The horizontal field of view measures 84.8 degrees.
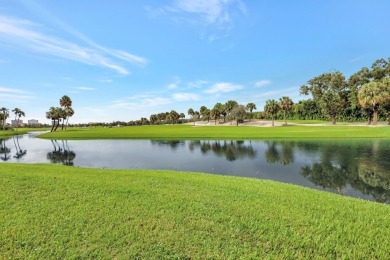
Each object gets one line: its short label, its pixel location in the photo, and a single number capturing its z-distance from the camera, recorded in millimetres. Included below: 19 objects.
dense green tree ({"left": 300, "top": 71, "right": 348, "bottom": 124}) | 77250
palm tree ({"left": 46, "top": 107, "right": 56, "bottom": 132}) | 93312
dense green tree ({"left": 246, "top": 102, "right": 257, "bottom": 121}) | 127325
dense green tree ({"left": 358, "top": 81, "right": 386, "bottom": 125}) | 60284
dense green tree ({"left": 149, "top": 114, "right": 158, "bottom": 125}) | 191725
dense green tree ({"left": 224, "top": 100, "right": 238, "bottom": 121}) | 118688
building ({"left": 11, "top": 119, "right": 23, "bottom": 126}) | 151288
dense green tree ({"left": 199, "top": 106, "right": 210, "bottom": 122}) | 141125
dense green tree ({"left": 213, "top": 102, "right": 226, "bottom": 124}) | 125562
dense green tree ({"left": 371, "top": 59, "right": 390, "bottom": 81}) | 71062
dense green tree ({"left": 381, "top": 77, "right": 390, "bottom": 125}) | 59875
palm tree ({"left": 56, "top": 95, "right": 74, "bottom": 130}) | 97069
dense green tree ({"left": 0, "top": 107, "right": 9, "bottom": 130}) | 108125
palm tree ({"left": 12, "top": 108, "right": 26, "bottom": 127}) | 126100
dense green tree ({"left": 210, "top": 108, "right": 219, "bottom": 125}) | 125988
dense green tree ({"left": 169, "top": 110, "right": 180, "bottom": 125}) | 157625
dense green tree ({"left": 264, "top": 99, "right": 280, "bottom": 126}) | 87938
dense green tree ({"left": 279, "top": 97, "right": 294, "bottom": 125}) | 87312
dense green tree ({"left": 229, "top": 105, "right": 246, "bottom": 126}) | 101188
